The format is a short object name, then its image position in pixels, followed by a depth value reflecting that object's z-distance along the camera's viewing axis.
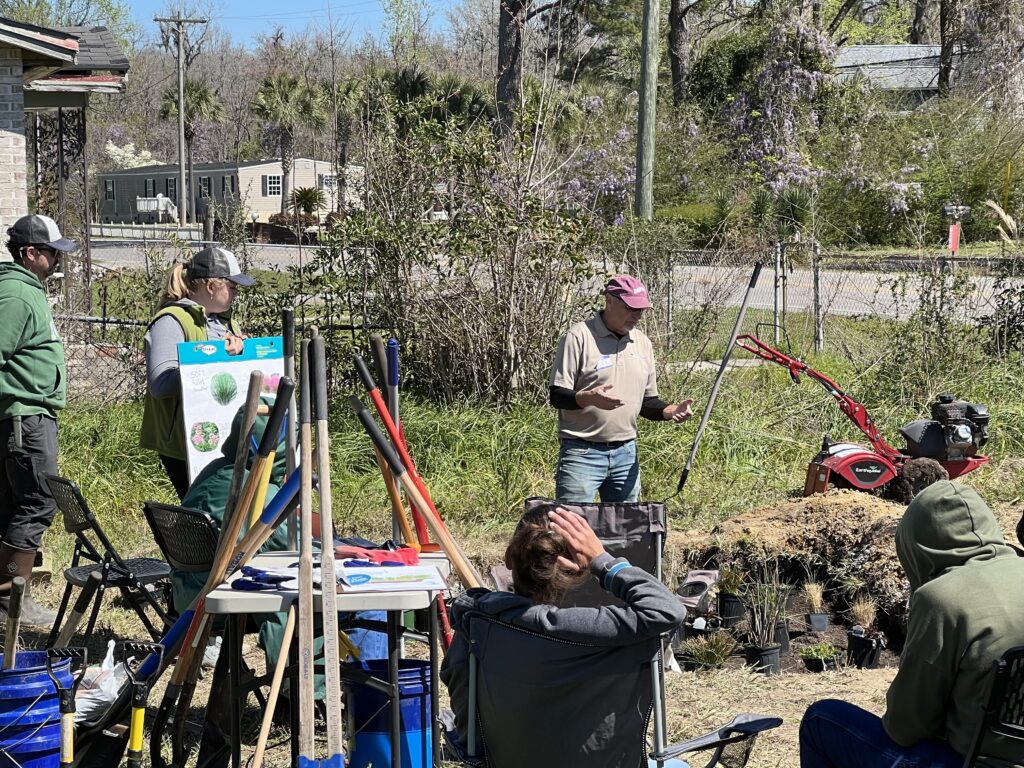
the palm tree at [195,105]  50.03
